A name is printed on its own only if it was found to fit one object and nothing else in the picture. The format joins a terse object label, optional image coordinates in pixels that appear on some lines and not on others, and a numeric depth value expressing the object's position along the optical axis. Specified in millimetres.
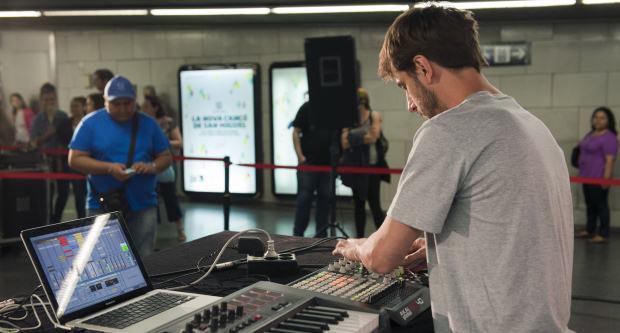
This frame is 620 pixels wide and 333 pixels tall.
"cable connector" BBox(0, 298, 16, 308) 1621
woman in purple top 6121
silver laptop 1421
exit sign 6984
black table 1754
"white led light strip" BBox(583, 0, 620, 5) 5496
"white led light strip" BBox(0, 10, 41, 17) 6849
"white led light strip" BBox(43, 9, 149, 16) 6683
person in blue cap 3342
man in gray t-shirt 1231
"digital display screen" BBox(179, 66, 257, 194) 8133
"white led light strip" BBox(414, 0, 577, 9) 5574
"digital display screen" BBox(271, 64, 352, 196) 7895
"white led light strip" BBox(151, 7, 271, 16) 6419
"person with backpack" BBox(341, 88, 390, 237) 5393
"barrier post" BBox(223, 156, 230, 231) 4267
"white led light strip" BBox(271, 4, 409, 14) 6012
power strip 1935
